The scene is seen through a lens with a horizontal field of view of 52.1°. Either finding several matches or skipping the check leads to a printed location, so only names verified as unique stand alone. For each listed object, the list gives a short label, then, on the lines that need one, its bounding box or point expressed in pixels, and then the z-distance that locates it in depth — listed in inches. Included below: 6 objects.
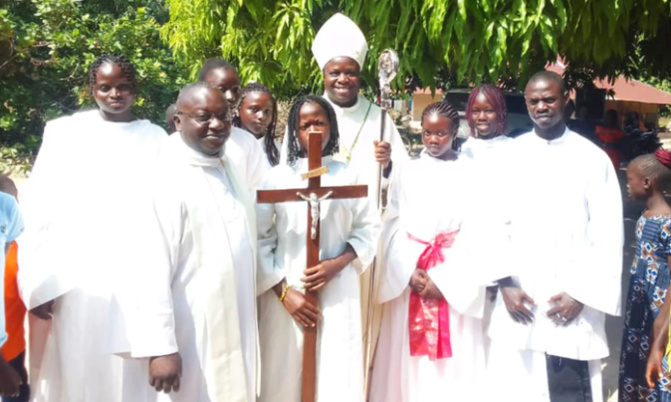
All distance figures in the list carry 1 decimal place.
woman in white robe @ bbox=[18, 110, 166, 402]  138.0
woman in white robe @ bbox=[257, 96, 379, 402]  130.3
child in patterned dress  146.6
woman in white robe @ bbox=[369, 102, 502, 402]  150.6
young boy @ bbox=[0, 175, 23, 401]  100.4
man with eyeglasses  106.5
